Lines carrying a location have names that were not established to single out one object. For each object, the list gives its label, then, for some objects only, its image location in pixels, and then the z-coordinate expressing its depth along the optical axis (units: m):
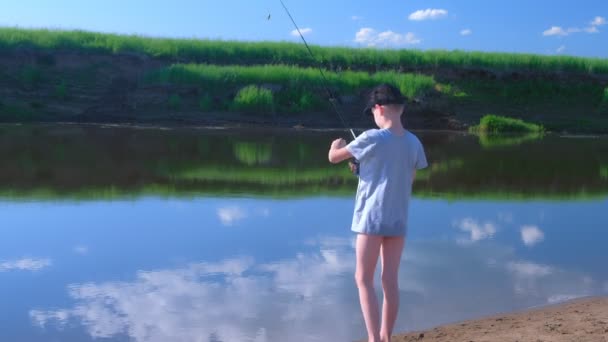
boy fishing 4.29
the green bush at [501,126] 25.03
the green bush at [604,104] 29.17
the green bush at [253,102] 24.58
